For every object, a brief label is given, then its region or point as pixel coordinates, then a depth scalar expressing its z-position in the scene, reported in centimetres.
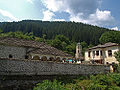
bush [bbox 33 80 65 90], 763
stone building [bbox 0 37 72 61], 1618
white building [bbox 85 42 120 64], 2106
